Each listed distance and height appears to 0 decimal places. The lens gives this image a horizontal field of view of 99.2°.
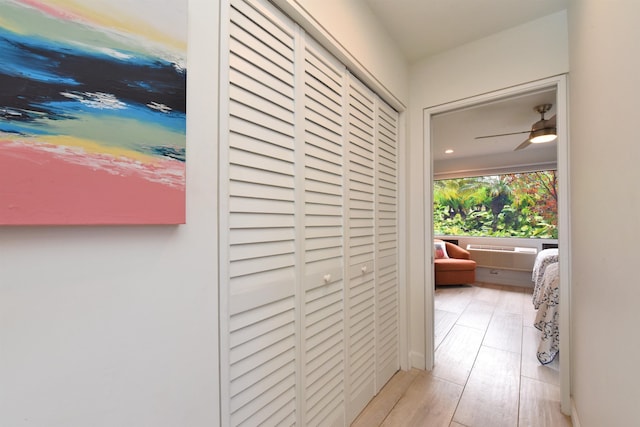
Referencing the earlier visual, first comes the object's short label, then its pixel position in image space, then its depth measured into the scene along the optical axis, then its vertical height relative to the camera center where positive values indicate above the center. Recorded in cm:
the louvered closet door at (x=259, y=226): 96 -4
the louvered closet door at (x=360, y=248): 162 -21
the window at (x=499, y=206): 516 +21
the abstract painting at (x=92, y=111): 53 +23
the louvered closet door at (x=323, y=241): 130 -13
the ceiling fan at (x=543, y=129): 282 +92
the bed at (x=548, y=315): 221 -86
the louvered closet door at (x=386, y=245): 191 -22
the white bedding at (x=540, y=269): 295 -63
